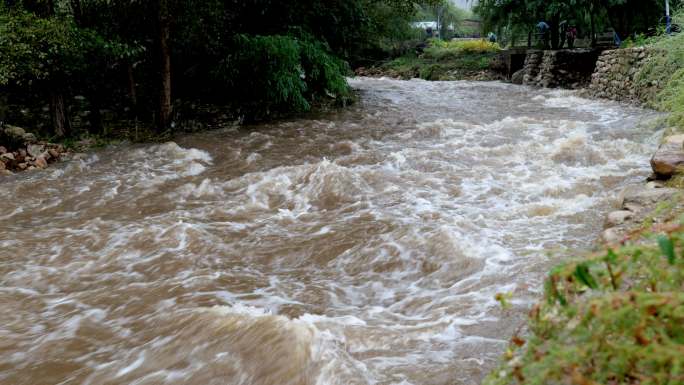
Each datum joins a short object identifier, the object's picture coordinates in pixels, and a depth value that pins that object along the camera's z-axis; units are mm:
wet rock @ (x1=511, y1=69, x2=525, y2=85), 19750
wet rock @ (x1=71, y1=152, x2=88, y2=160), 8730
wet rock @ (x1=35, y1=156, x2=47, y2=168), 8211
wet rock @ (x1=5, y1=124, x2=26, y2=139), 9164
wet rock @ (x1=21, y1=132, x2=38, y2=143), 9156
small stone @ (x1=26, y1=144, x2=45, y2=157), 8594
